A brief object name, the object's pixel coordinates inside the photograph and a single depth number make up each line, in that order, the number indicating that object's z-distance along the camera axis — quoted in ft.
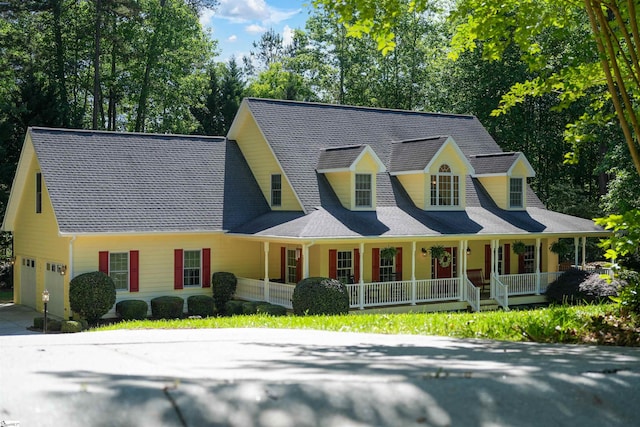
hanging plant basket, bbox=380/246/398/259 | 88.48
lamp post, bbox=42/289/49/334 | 69.31
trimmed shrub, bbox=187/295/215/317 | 83.56
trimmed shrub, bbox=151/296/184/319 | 81.76
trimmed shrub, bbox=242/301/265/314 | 80.59
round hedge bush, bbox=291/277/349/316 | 76.59
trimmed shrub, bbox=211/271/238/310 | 88.02
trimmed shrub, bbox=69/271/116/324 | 77.46
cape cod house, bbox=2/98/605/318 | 83.61
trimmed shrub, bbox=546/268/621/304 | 89.35
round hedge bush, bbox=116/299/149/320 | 79.61
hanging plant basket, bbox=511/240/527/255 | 101.45
